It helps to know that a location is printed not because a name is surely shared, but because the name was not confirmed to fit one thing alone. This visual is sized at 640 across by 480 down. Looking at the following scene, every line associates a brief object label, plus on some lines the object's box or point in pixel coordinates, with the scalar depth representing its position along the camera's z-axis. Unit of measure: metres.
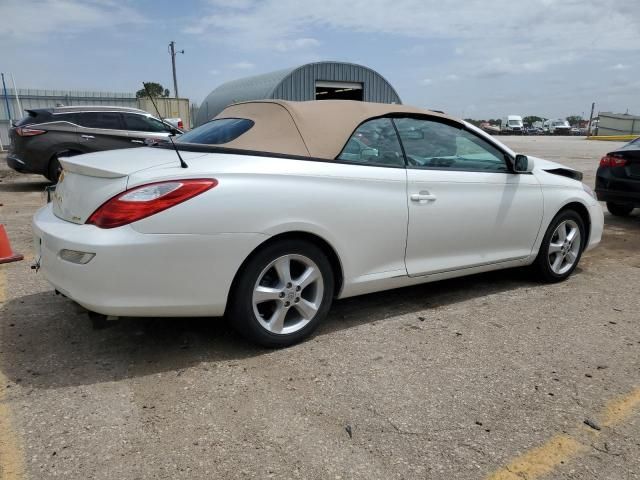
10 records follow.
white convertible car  2.85
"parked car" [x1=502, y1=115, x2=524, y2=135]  66.72
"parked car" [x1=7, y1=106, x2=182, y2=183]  10.05
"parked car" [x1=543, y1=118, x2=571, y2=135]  68.69
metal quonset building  22.02
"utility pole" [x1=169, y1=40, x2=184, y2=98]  40.93
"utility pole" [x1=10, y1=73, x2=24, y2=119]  22.06
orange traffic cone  5.14
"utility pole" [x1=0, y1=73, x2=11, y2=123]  22.00
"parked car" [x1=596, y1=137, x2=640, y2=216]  7.60
